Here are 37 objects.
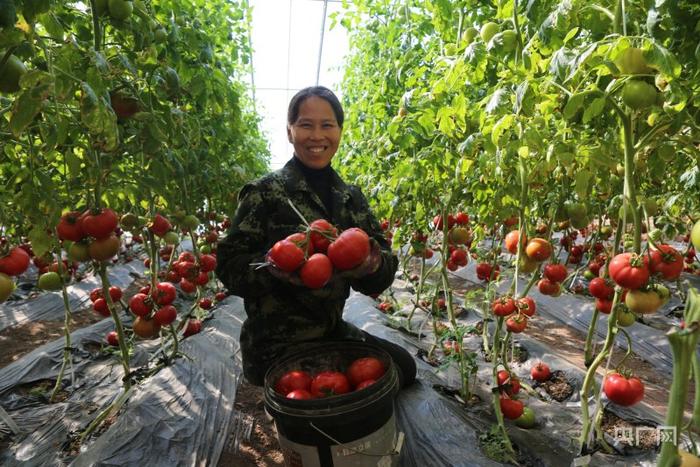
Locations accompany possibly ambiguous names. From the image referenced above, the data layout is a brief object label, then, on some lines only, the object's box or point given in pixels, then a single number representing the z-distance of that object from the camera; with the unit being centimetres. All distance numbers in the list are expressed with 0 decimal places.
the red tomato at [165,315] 246
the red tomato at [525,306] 187
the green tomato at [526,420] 216
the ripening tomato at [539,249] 173
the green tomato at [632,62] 105
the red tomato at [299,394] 138
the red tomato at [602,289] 156
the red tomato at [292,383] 151
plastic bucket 131
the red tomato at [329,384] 146
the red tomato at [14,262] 140
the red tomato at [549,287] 214
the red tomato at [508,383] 207
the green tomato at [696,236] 96
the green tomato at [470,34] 194
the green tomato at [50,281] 240
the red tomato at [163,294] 247
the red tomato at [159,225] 241
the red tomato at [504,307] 183
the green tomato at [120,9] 118
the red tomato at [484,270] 297
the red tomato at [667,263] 124
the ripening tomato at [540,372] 269
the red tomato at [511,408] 205
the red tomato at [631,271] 121
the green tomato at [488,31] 168
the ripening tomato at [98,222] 159
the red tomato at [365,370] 154
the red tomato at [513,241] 185
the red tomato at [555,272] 208
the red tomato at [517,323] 184
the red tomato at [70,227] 163
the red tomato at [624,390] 153
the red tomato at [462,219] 302
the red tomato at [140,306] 242
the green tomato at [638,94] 106
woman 177
